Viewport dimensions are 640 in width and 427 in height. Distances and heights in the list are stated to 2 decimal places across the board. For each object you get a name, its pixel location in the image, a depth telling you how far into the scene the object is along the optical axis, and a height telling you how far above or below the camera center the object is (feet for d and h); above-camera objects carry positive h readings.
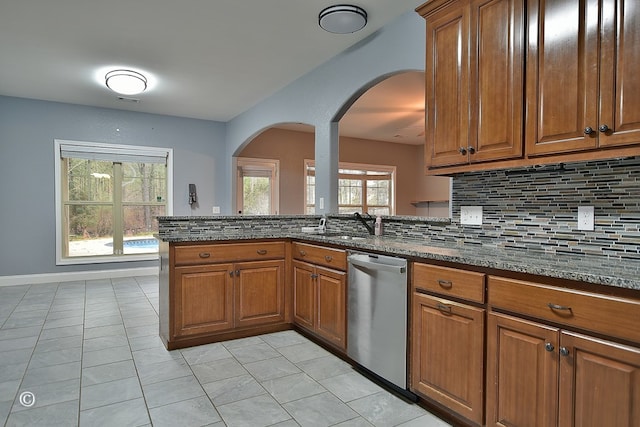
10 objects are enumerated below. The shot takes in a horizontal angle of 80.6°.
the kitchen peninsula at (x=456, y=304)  4.37 -1.57
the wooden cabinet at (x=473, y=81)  6.13 +2.28
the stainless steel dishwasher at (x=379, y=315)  6.97 -2.12
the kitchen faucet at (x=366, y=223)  10.56 -0.40
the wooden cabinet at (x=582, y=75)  4.87 +1.88
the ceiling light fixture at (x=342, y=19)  9.58 +4.95
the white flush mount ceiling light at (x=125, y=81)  14.06 +4.78
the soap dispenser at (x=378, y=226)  10.28 -0.47
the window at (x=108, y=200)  18.66 +0.42
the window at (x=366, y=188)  26.53 +1.47
